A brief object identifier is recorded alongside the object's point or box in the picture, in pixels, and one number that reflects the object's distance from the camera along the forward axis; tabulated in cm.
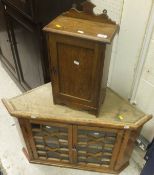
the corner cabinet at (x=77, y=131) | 125
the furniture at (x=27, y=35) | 129
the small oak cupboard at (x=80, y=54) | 101
